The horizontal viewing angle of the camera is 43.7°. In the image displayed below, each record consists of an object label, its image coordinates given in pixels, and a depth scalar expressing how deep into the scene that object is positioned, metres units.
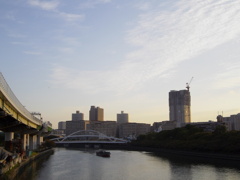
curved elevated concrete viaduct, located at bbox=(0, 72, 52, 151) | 27.55
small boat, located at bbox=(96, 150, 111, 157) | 78.19
